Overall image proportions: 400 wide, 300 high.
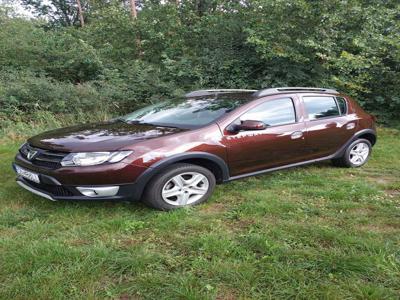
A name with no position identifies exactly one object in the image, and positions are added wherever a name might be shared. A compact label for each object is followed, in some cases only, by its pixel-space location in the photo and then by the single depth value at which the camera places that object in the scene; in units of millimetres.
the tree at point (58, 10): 27844
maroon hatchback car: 3744
